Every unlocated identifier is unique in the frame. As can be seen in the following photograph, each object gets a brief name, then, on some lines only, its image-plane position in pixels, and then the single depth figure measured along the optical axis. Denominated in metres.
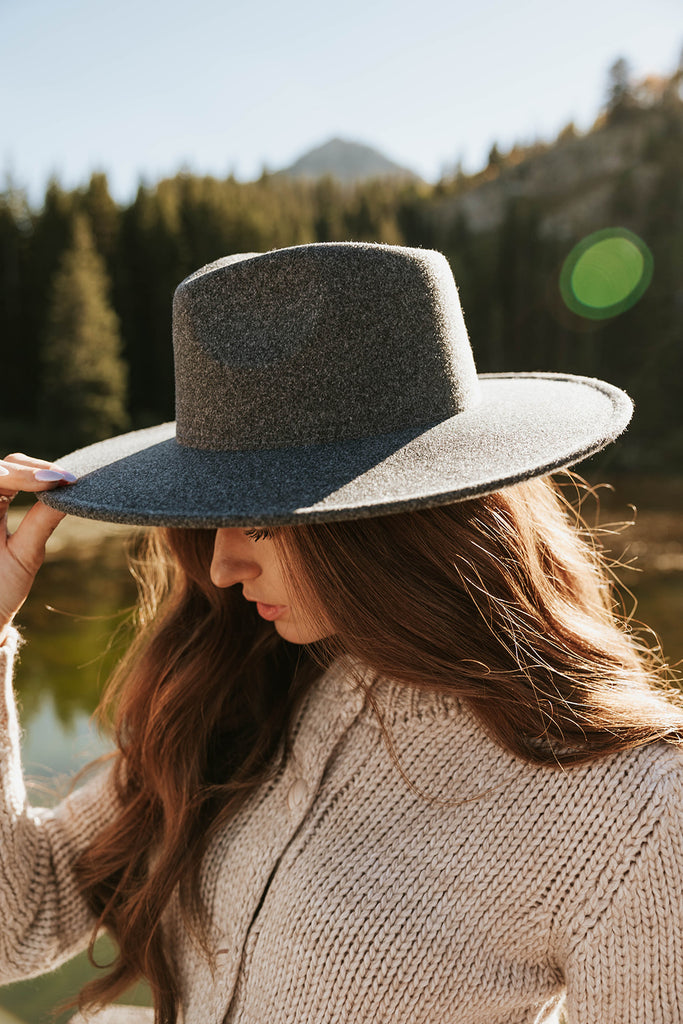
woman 0.78
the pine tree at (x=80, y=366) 15.96
